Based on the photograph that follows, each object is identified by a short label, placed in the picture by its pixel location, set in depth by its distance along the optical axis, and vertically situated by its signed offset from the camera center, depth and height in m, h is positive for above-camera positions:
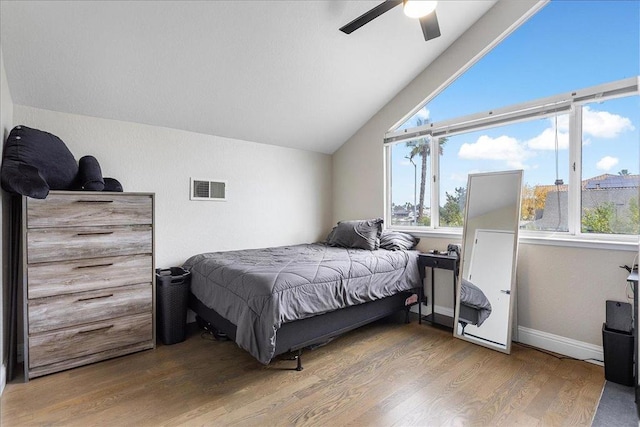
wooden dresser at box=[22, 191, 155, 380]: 2.10 -0.48
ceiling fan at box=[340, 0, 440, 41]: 1.99 +1.32
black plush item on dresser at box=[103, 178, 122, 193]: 2.56 +0.22
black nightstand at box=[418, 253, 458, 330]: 2.98 -0.54
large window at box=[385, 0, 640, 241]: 2.37 +0.80
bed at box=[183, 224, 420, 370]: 2.02 -0.60
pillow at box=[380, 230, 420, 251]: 3.36 -0.31
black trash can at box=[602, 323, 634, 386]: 2.03 -0.95
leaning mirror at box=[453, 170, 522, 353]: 2.65 -0.43
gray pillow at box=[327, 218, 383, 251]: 3.40 -0.25
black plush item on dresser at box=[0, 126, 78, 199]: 1.98 +0.34
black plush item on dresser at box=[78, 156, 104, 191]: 2.37 +0.29
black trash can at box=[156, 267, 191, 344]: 2.65 -0.82
